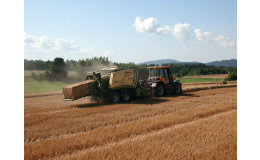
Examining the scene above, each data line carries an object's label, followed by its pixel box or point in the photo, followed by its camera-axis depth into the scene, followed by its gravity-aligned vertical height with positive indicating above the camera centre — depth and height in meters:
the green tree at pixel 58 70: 44.09 +1.18
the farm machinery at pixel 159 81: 16.60 -0.39
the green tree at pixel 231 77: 39.75 -0.19
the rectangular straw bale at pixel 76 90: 12.23 -0.77
